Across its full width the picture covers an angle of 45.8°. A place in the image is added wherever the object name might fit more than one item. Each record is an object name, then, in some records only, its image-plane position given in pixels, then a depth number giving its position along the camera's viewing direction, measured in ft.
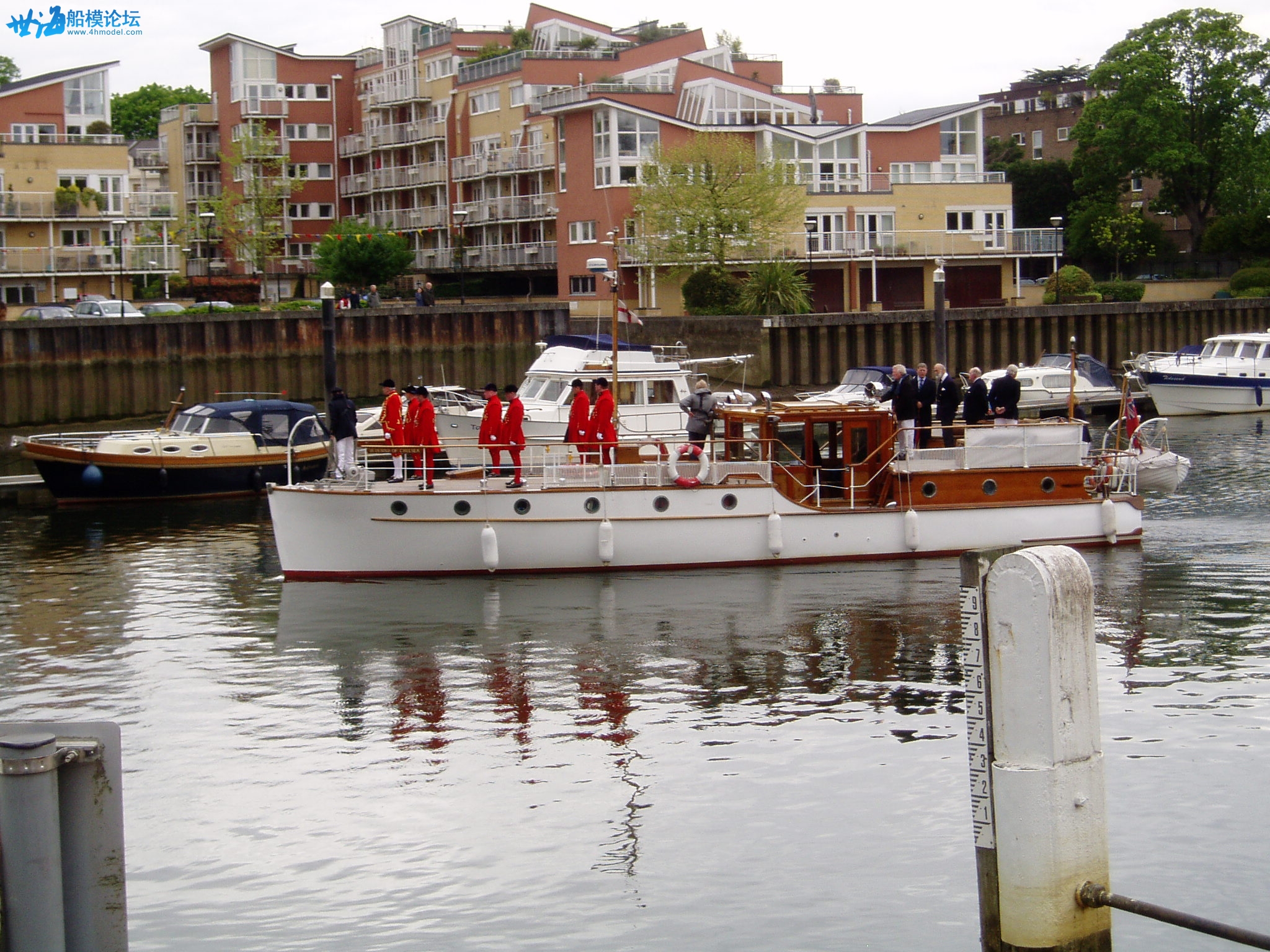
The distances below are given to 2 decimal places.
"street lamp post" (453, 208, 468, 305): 191.62
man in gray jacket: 75.31
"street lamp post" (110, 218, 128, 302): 217.68
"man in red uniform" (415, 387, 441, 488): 72.90
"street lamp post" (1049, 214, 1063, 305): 201.16
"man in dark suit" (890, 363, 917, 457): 76.95
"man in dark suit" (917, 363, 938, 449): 78.79
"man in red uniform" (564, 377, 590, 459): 74.08
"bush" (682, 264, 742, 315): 184.03
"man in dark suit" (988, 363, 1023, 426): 79.56
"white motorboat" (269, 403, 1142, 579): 70.79
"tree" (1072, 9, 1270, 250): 241.76
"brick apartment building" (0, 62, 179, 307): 213.66
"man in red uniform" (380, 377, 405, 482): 79.10
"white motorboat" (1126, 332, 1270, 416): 159.53
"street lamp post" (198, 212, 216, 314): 189.04
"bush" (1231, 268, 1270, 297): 220.23
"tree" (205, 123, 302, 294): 240.12
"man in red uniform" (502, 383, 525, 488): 70.79
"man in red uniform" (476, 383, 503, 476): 72.84
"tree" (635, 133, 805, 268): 188.55
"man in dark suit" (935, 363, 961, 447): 78.74
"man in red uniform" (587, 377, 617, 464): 72.59
